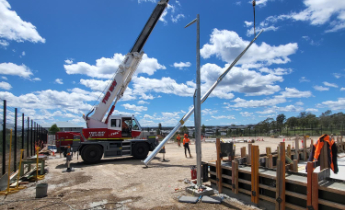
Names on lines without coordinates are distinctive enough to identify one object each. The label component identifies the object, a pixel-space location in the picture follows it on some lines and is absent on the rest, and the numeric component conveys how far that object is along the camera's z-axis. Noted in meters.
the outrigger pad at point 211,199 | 6.08
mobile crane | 12.98
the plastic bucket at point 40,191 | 6.69
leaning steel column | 9.40
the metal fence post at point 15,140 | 9.39
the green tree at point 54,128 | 49.93
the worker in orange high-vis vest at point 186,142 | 14.61
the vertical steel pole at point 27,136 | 13.47
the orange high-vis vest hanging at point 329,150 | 5.61
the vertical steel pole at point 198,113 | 6.78
